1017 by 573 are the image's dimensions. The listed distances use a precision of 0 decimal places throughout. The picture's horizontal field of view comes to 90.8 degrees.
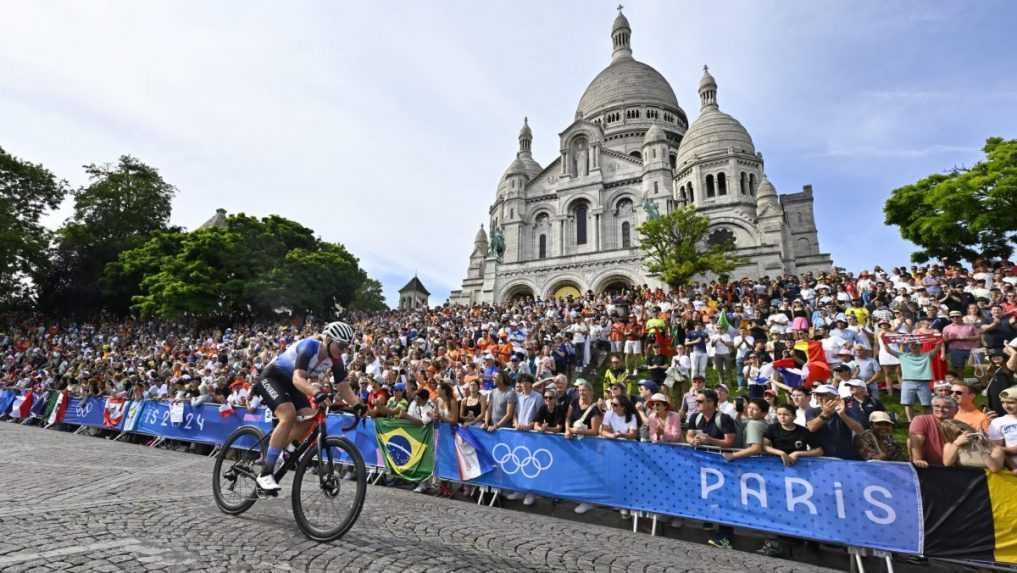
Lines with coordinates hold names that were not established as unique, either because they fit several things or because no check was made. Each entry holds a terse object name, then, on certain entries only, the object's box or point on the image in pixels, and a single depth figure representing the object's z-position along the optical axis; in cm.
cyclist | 443
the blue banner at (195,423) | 1042
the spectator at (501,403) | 742
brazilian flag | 761
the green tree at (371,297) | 6032
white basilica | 3769
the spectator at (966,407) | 544
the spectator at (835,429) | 548
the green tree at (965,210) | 2408
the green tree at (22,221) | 3472
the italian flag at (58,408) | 1409
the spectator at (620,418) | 682
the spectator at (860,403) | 605
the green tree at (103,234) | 3781
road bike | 412
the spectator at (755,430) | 550
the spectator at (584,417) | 659
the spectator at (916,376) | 780
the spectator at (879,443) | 543
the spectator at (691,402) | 763
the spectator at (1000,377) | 674
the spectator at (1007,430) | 463
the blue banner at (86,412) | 1311
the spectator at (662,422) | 649
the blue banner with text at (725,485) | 480
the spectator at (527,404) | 741
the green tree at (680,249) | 2931
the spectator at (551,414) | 747
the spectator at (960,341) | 856
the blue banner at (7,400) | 1622
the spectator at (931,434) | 508
